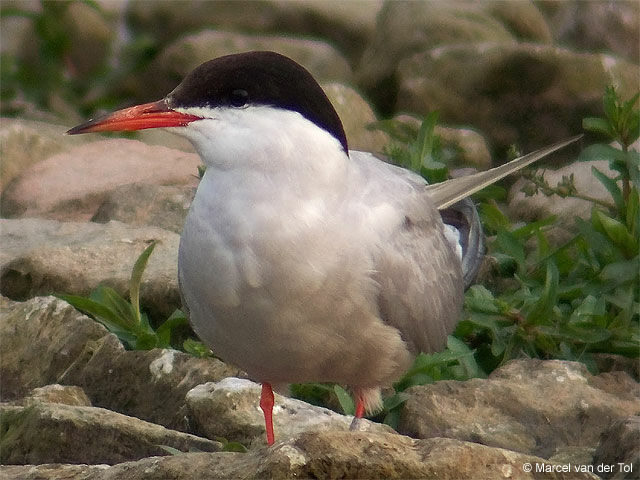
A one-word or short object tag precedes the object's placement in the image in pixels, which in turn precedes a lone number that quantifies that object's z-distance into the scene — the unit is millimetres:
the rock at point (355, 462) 5406
